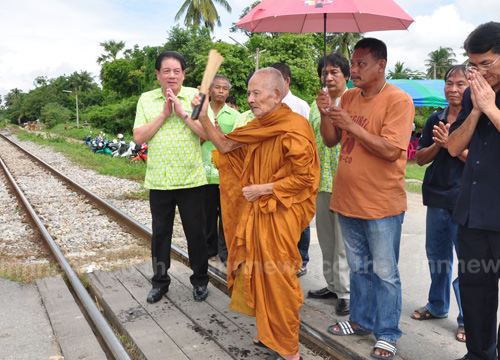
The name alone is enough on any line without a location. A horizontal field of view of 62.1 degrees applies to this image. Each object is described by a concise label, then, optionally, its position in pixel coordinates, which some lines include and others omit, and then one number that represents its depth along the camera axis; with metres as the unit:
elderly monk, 2.79
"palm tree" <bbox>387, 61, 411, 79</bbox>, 54.07
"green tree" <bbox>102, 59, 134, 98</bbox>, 41.91
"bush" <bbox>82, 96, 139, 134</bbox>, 35.75
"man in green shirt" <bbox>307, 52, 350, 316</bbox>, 3.68
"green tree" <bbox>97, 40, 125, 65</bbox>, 73.25
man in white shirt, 3.92
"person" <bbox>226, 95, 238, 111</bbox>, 5.80
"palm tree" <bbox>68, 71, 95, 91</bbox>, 85.00
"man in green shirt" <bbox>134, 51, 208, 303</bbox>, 3.61
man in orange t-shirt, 2.76
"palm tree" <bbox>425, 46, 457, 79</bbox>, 67.00
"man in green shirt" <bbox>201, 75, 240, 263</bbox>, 4.67
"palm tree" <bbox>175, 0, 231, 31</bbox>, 41.44
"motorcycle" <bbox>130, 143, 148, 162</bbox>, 14.68
